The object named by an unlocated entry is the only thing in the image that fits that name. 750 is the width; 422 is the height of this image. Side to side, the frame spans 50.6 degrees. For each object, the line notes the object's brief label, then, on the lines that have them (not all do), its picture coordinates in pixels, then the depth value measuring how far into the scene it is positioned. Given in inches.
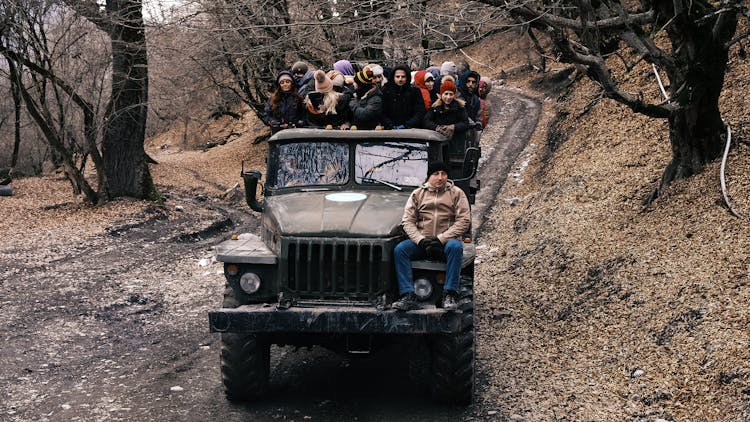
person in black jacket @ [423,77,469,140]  361.4
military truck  255.1
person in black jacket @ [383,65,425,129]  360.5
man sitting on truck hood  263.1
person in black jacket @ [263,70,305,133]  368.2
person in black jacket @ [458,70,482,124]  436.5
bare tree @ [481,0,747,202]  372.5
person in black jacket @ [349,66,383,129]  350.9
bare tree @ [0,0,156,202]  713.6
